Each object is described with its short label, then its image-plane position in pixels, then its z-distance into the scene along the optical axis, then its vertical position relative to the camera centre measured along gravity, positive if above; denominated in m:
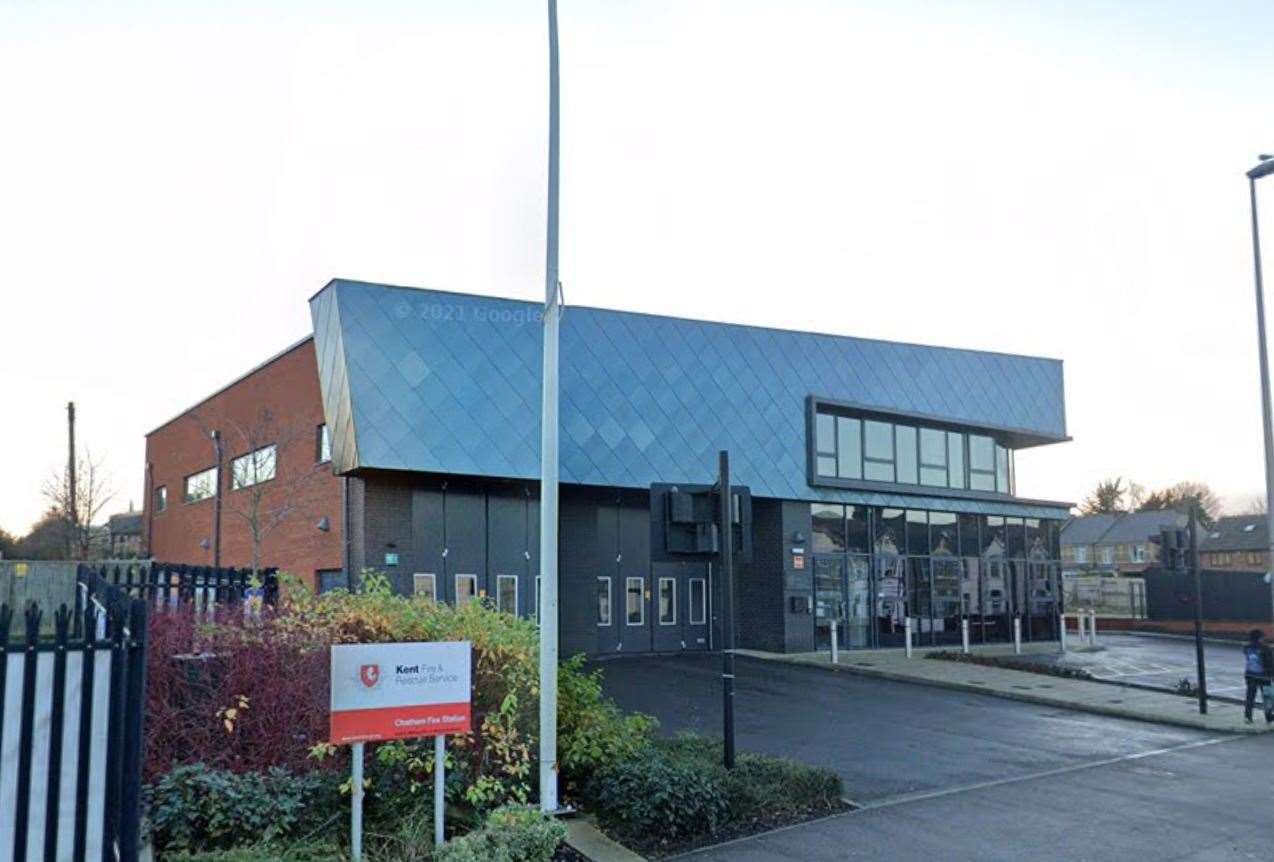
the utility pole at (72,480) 44.94 +3.07
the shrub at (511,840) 7.52 -2.03
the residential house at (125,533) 58.67 +1.23
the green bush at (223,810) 7.63 -1.83
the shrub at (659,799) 9.28 -2.13
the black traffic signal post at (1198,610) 20.00 -1.11
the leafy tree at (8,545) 64.50 +0.56
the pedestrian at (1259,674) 19.58 -2.23
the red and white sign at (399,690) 7.90 -1.01
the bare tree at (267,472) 28.05 +2.25
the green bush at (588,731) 10.16 -1.70
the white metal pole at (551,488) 9.48 +0.64
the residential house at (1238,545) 78.94 +0.45
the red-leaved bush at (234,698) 8.51 -1.15
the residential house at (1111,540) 83.06 +0.93
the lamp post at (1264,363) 21.91 +3.79
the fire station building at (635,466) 25.22 +2.30
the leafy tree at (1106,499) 100.56 +4.87
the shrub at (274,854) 7.09 -2.01
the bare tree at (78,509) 45.22 +1.97
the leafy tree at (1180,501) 91.31 +4.49
